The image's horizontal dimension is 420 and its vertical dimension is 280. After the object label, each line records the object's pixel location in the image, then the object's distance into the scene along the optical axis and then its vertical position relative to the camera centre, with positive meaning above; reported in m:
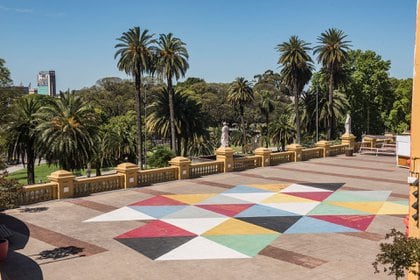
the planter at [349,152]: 40.28 -2.47
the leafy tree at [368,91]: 66.31 +5.01
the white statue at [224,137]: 31.86 -0.84
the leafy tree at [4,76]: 33.91 +3.91
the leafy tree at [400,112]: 66.69 +1.89
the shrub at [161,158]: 49.84 -3.67
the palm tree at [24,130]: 38.03 -0.32
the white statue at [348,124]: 42.56 +0.06
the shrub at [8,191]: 13.26 -2.00
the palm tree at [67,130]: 35.50 -0.32
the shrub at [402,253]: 8.66 -2.52
